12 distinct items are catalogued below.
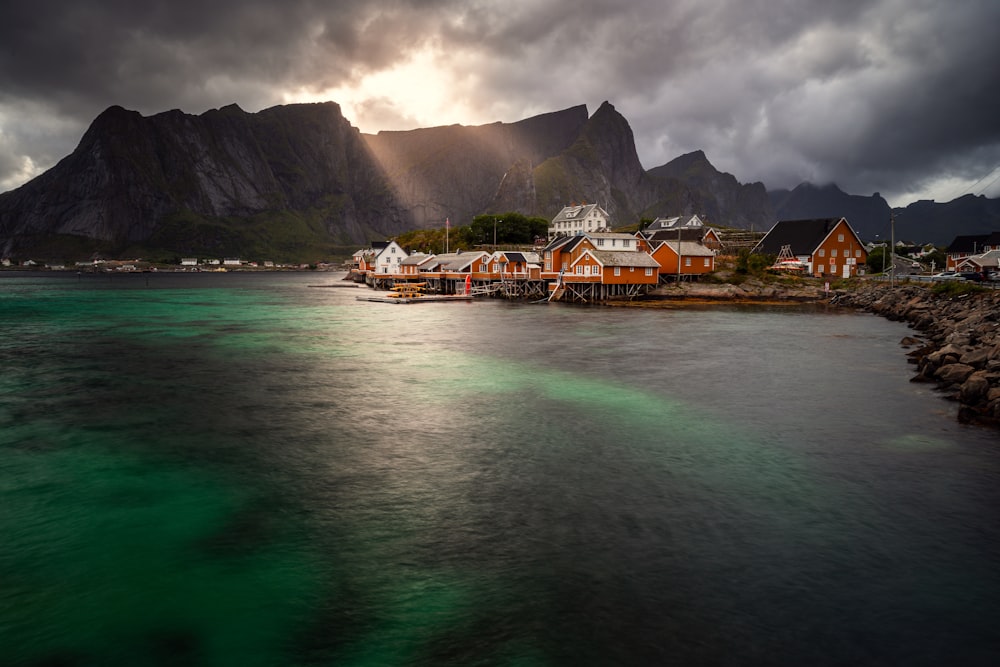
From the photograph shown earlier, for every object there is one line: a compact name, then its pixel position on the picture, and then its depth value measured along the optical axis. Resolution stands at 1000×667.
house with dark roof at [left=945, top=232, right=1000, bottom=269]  114.00
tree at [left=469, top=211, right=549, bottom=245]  129.88
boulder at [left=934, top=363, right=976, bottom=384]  25.48
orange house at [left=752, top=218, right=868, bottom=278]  97.75
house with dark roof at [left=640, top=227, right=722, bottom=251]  111.75
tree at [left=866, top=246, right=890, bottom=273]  109.39
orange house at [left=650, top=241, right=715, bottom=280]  87.06
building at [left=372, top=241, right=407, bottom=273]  125.69
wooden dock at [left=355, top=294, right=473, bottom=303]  81.88
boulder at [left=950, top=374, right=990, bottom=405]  22.38
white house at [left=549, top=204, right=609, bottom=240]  144.12
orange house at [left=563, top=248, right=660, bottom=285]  81.88
